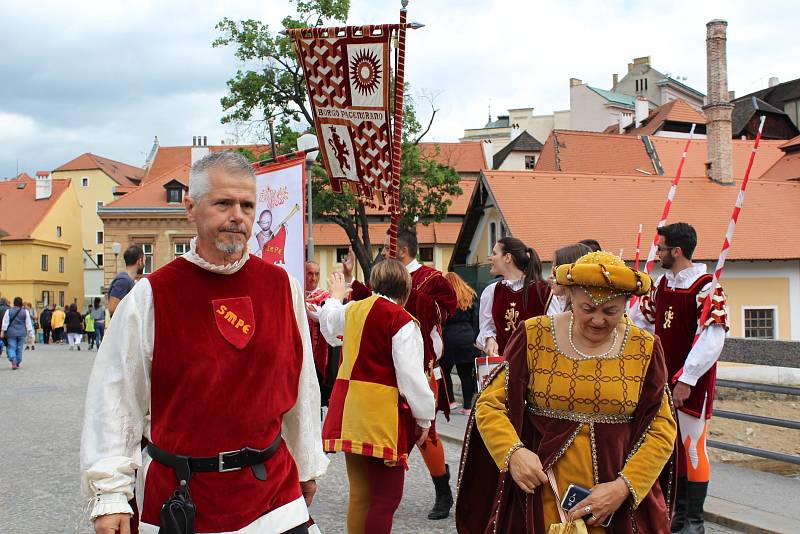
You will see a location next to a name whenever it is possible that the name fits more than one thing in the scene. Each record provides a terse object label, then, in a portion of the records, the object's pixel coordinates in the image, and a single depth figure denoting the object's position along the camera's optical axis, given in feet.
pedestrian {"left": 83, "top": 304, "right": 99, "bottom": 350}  112.00
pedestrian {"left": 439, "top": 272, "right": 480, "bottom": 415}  39.42
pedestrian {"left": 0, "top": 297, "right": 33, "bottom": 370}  71.00
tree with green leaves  110.01
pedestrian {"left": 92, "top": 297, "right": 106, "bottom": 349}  104.53
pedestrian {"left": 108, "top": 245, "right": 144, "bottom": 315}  31.96
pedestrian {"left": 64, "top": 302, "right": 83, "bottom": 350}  105.40
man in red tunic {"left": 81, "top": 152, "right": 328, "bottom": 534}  8.64
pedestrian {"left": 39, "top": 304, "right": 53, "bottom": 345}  130.82
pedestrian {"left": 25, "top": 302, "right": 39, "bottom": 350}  95.39
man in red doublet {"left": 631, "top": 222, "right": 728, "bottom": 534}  18.07
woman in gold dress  10.41
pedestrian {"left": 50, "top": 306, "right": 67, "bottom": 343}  126.21
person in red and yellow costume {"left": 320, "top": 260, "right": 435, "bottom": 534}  15.76
